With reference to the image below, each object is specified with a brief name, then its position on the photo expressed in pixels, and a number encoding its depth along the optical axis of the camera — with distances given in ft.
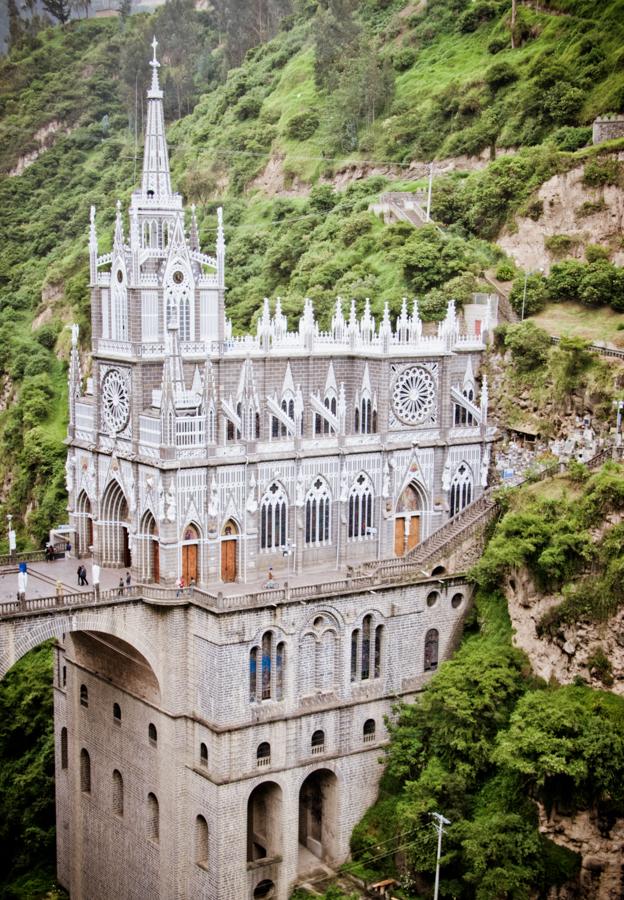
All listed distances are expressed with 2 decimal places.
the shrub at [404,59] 385.29
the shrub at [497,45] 349.82
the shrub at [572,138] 284.20
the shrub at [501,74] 327.47
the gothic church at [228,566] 186.50
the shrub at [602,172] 255.91
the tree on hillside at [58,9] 553.48
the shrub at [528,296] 242.58
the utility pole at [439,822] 171.42
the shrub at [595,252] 247.70
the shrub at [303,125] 390.83
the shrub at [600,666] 179.83
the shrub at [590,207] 255.09
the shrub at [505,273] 255.29
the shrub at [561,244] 256.52
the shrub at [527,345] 226.99
